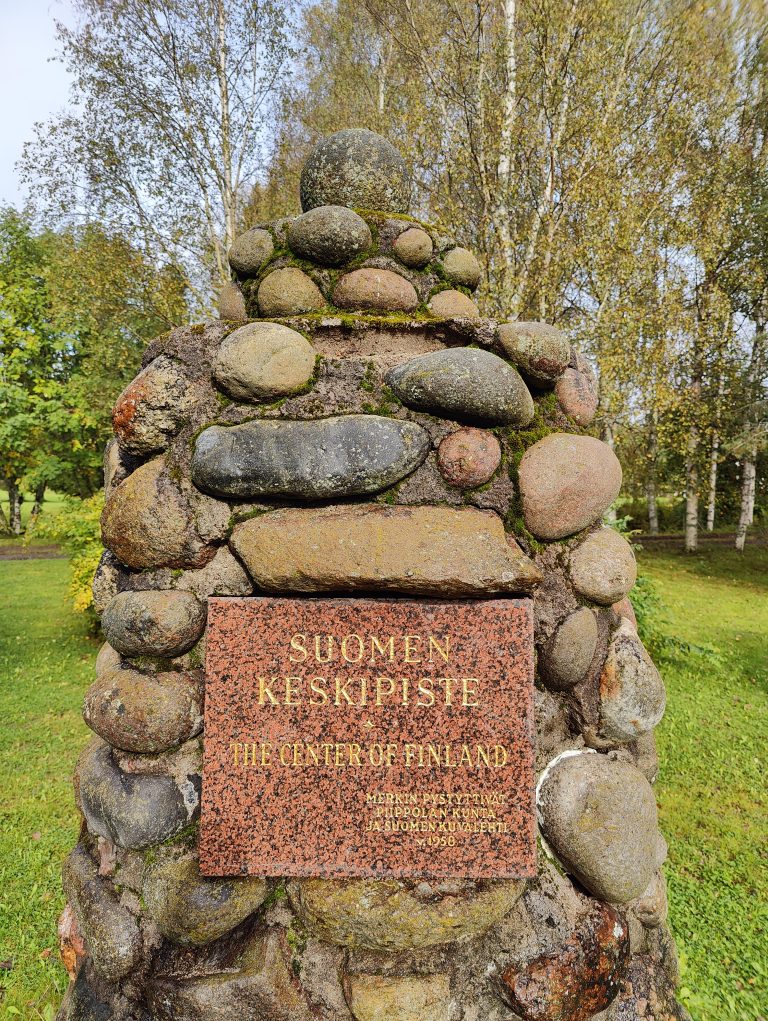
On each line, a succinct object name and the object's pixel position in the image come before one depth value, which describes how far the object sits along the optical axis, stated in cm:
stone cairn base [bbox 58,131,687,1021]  177
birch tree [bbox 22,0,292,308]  1096
